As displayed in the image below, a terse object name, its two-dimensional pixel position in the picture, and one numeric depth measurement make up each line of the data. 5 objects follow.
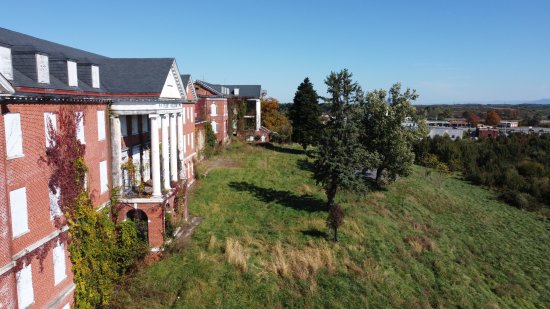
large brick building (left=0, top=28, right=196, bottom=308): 12.46
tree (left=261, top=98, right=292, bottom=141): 74.81
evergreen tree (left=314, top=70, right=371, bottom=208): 27.94
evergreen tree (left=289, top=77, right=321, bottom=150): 52.72
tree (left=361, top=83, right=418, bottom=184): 37.47
